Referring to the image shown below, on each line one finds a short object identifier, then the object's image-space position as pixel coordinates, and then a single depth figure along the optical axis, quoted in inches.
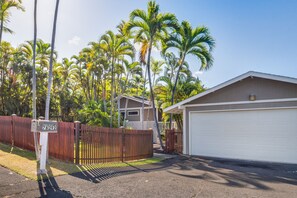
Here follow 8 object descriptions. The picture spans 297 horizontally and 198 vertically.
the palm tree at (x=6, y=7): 532.5
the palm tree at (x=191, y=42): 587.2
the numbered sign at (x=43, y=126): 269.1
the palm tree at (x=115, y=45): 698.8
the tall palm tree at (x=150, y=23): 546.3
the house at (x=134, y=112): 980.6
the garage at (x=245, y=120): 428.8
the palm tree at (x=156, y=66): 958.9
